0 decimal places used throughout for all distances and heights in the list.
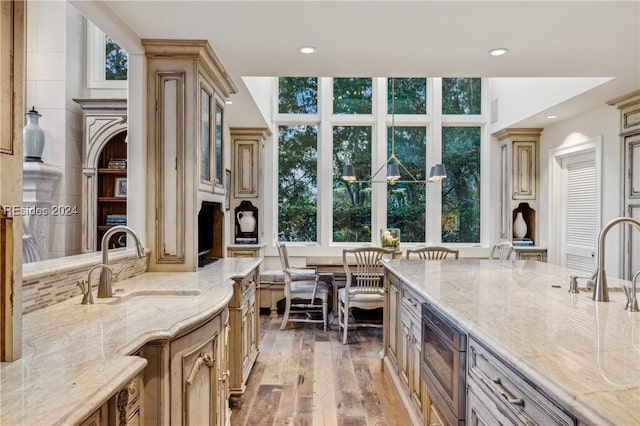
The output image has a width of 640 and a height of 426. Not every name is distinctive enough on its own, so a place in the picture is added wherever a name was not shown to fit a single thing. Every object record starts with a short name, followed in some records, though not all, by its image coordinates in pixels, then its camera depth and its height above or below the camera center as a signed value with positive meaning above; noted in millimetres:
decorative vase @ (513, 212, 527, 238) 5816 -180
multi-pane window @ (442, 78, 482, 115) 6273 +1866
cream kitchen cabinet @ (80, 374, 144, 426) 1054 -564
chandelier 4770 +505
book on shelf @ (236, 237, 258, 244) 5707 -384
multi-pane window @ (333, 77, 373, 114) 6234 +1853
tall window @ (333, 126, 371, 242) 6250 +351
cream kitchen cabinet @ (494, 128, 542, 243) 5761 +619
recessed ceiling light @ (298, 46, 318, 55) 2887 +1208
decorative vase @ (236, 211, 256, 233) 5766 -113
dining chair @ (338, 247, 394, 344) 4309 -812
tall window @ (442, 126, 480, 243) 6309 +499
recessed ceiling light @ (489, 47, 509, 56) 2920 +1211
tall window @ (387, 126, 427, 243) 6258 +368
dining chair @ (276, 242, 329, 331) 4766 -902
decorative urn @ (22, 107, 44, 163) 3682 +701
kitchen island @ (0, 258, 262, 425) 916 -421
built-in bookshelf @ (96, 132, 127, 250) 4223 +313
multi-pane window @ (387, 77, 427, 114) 6227 +1860
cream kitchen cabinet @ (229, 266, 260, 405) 2762 -871
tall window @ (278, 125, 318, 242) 6254 +489
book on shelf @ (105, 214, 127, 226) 4203 -59
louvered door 4797 +46
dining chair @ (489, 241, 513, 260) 4600 -475
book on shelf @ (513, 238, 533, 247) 5727 -407
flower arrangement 5277 -325
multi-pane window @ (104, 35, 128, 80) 4336 +1648
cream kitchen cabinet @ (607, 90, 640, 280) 4023 +491
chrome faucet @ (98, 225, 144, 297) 1968 -302
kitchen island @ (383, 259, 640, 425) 904 -396
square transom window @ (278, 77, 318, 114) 6207 +1844
